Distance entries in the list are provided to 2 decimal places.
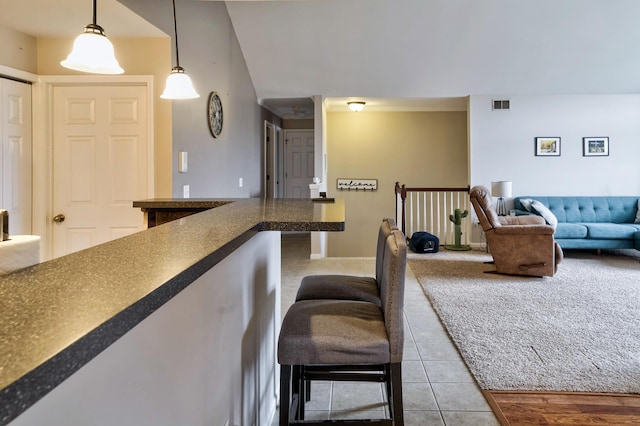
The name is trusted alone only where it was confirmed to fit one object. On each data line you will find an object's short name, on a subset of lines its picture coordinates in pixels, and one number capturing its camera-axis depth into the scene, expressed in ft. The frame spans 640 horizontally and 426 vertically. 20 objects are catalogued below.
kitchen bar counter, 1.48
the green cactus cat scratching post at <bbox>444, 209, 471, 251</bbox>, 20.90
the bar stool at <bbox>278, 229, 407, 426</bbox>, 4.93
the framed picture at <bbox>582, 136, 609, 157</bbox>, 21.58
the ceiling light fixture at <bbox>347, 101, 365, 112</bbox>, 22.61
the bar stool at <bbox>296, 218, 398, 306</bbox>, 6.59
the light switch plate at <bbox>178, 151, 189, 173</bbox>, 11.32
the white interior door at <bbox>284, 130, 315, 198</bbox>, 29.19
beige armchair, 15.26
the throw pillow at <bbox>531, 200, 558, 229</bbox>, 18.54
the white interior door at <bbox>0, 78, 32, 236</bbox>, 9.57
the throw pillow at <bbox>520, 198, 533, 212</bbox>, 19.66
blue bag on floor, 20.11
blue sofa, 20.34
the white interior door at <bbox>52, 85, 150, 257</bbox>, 10.66
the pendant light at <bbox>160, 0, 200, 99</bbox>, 8.37
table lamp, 19.86
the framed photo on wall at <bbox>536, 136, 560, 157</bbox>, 21.74
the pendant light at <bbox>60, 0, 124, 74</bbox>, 6.22
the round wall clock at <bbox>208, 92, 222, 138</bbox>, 14.03
